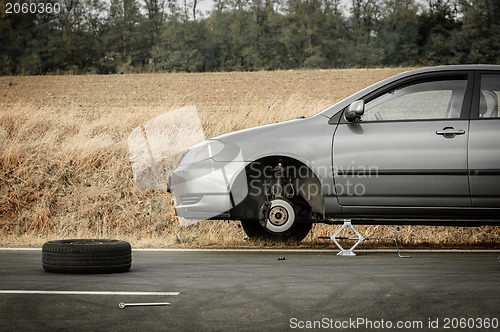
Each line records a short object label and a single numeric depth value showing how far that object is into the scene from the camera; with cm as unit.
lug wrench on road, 1040
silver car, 1519
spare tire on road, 1387
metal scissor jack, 1635
